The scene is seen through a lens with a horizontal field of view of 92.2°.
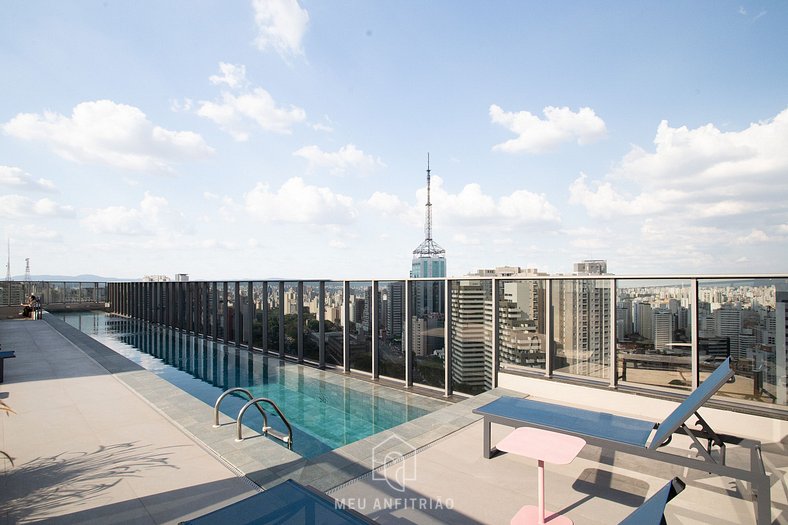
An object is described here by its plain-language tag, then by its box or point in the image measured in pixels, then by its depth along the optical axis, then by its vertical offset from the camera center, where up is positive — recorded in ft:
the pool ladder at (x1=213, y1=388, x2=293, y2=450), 13.93 -6.13
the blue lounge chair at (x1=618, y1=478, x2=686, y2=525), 4.92 -3.15
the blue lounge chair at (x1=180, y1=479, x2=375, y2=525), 5.99 -3.92
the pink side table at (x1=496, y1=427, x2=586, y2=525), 8.46 -4.19
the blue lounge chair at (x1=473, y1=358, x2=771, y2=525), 8.20 -4.23
